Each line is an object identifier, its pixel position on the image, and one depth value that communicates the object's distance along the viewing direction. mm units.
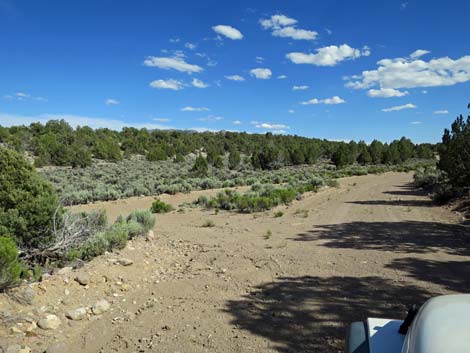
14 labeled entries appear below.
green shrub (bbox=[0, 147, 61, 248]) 7137
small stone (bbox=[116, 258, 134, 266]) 7477
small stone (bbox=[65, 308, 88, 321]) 5375
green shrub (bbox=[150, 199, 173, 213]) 16609
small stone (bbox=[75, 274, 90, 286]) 6328
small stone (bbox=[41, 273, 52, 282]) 6302
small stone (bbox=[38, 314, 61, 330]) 5023
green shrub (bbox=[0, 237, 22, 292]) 5246
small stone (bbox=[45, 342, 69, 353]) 4555
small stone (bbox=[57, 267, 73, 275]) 6656
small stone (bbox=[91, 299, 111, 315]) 5625
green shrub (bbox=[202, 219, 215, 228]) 12893
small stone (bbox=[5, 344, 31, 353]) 4439
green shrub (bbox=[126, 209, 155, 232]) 10805
